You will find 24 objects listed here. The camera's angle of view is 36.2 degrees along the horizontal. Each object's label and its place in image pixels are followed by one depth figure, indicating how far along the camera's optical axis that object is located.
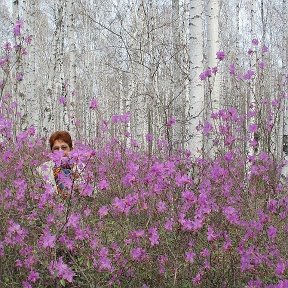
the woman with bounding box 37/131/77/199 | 2.33
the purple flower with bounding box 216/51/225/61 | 3.46
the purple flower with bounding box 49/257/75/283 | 2.35
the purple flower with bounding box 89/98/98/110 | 3.31
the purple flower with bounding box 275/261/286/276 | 2.31
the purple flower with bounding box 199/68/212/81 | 3.48
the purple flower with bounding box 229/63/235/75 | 3.76
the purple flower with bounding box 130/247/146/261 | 2.60
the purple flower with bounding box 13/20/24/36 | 3.75
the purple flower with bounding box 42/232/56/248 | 2.33
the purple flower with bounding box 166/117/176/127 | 3.60
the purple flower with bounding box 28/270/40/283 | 2.57
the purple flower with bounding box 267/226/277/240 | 2.65
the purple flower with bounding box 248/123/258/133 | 3.34
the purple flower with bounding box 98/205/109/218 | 2.72
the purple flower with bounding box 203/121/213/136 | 3.52
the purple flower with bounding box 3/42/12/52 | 3.71
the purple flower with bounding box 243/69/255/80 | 3.55
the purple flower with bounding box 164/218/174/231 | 2.64
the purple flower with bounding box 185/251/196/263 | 2.56
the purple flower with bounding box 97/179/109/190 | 2.62
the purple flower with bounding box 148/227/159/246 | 2.62
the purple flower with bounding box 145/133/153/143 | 4.46
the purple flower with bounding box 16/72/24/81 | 4.25
